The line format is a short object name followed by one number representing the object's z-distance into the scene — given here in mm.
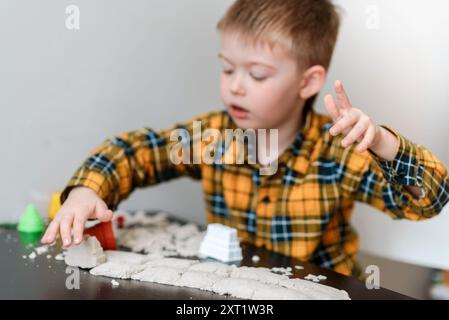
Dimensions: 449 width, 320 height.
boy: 918
